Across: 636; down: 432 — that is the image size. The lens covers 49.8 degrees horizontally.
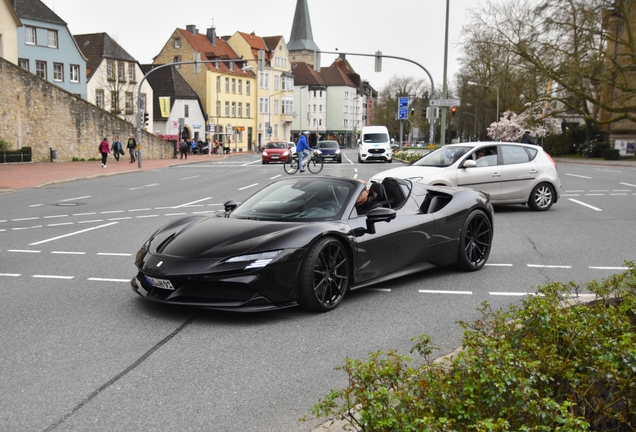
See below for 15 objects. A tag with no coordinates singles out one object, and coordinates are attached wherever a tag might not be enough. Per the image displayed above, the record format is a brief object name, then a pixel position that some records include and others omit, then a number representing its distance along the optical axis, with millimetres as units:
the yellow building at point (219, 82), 87625
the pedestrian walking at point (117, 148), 47531
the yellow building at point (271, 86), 102688
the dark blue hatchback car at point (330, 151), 48531
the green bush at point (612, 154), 53156
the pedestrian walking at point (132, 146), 48438
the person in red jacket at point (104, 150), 39450
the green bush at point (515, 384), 2875
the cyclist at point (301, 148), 31767
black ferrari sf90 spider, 5797
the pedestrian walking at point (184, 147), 60969
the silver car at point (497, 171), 14641
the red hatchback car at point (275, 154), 47375
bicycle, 33578
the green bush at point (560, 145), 63688
